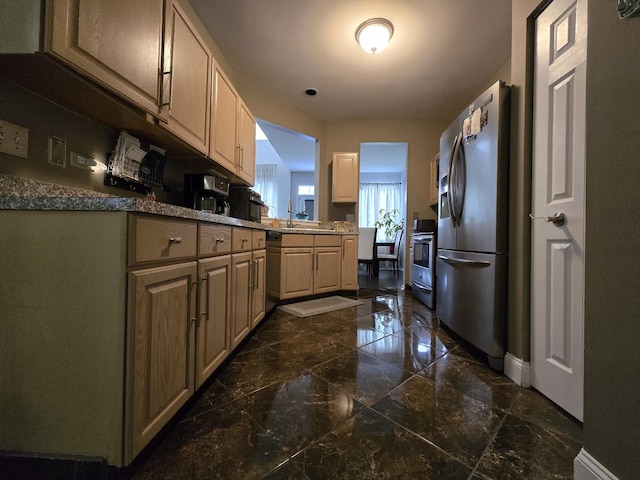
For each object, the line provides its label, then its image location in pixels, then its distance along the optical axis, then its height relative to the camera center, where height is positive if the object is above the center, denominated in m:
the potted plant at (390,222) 7.29 +0.62
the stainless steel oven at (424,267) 2.68 -0.28
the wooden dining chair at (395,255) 5.31 -0.29
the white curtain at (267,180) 7.42 +1.80
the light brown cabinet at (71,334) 0.70 -0.28
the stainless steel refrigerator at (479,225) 1.45 +0.13
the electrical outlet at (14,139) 0.84 +0.34
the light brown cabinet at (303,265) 2.64 -0.29
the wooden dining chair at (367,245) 5.02 -0.07
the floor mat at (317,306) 2.50 -0.72
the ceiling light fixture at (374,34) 2.09 +1.82
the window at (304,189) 7.86 +1.63
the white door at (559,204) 1.06 +0.20
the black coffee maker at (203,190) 1.82 +0.36
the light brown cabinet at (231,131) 1.77 +0.89
